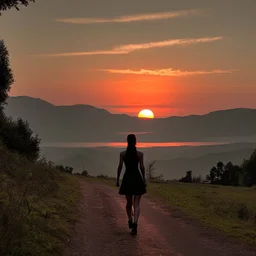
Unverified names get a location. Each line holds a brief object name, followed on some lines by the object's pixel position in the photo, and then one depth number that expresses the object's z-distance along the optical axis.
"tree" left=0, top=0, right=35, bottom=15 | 12.74
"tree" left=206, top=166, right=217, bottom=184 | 98.50
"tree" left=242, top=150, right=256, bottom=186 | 94.32
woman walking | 10.74
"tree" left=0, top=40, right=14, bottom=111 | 33.06
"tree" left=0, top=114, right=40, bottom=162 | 41.91
